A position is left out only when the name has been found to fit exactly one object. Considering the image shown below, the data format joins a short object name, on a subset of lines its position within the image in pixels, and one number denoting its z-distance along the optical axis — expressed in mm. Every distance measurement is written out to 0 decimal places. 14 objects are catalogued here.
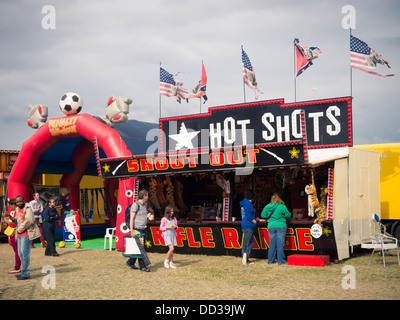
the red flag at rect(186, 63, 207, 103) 19812
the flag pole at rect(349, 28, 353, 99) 15455
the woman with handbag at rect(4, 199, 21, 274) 10383
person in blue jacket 12219
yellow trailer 15391
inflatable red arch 15750
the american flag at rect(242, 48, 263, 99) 18125
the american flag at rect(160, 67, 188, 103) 19188
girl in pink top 11703
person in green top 12211
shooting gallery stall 12352
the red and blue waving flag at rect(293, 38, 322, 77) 16797
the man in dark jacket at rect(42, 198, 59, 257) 14727
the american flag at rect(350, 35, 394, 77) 14914
